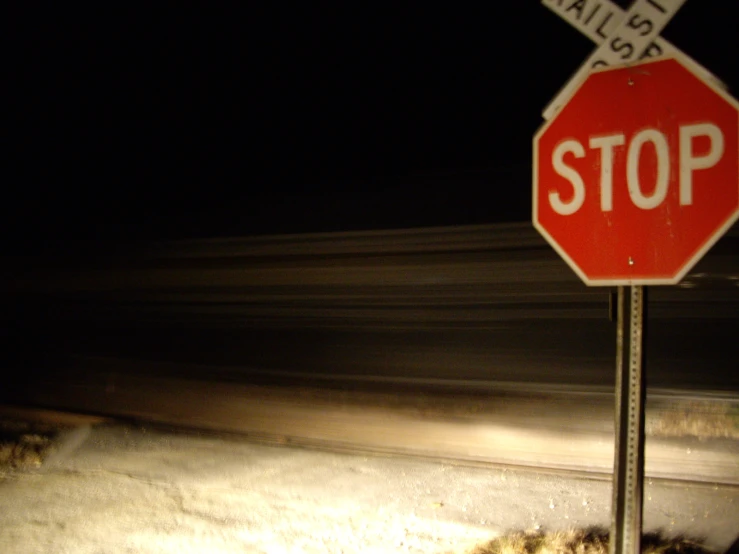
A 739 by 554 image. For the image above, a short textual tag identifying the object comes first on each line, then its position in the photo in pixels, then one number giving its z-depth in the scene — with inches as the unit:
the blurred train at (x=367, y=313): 206.4
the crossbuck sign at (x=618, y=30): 99.4
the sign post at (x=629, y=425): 105.3
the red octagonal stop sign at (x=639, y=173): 95.3
